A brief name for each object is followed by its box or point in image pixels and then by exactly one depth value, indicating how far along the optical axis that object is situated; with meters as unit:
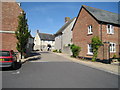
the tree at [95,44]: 11.82
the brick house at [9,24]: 12.88
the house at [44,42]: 46.16
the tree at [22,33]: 12.12
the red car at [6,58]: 6.74
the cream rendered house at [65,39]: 25.71
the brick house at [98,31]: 13.05
